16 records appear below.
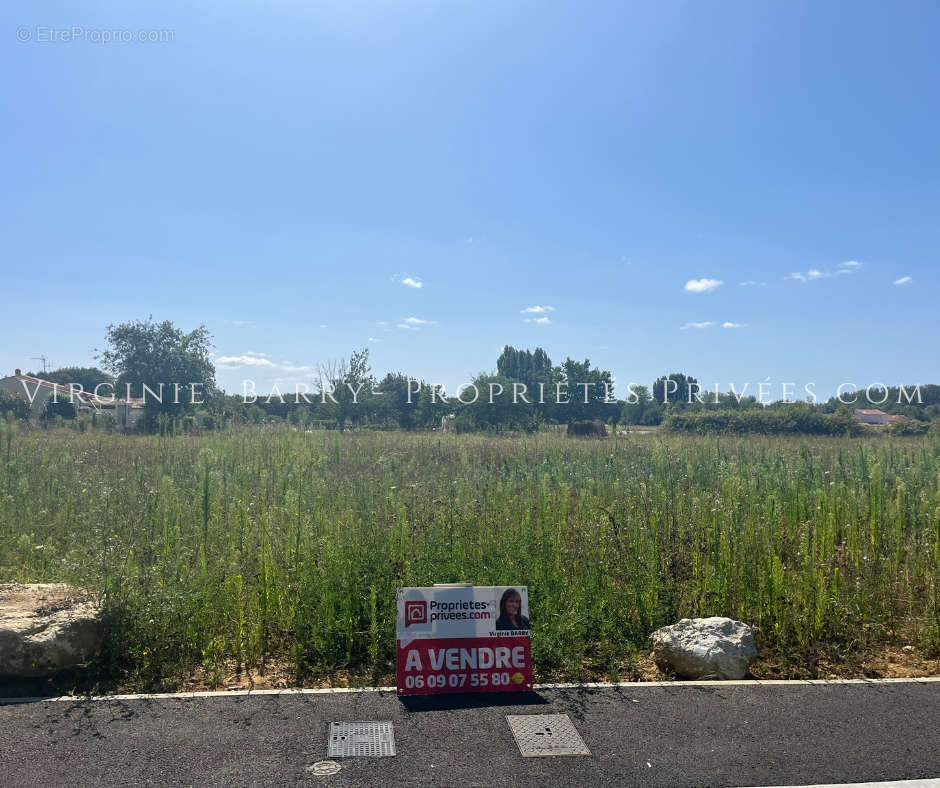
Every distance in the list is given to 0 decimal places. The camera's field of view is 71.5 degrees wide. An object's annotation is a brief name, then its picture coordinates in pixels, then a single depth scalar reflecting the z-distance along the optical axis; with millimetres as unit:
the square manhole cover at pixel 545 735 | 3814
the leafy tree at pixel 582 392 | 49188
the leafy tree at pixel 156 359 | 44562
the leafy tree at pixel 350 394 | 30391
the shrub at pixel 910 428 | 28925
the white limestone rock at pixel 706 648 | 5098
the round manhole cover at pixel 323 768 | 3521
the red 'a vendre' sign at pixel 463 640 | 4672
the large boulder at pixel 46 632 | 4500
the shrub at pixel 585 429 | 28203
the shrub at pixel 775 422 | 29719
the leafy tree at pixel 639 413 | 66062
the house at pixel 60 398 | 36312
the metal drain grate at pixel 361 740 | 3746
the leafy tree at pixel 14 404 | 34969
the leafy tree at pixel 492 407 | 36188
